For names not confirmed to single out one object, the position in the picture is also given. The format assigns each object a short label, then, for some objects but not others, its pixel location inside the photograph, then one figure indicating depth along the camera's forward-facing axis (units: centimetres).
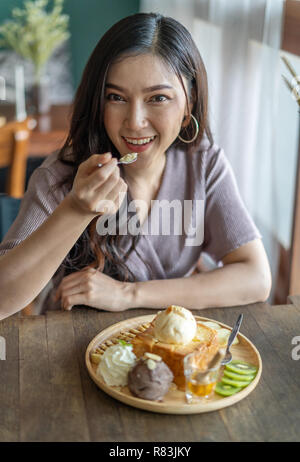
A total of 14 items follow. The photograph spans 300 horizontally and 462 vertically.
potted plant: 386
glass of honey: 106
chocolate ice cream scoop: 105
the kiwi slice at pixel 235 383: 111
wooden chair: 251
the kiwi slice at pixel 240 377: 114
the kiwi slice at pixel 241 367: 116
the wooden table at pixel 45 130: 339
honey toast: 112
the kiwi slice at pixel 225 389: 109
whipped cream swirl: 111
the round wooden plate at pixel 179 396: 103
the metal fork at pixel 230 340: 119
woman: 142
